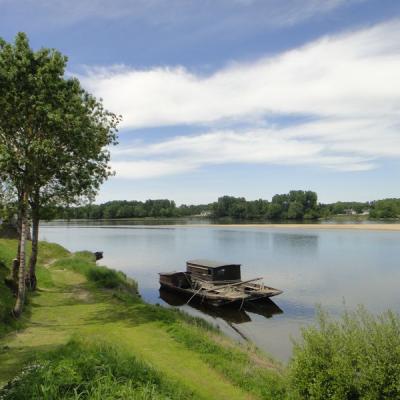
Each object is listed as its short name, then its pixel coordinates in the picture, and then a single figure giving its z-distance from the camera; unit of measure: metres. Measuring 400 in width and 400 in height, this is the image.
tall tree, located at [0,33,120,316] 18.92
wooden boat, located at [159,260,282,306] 36.97
